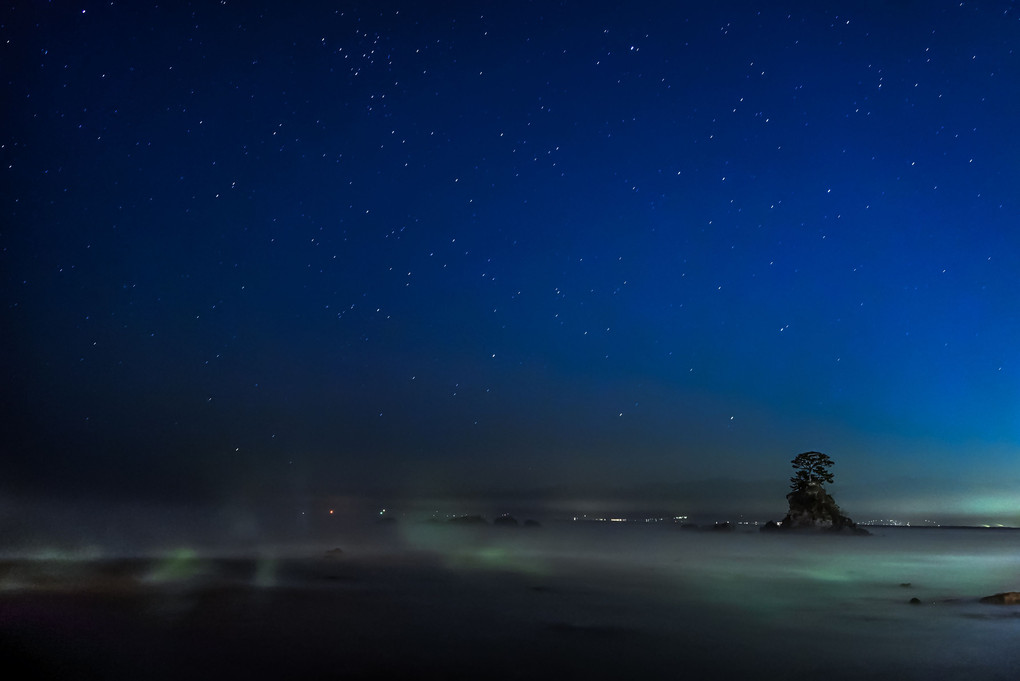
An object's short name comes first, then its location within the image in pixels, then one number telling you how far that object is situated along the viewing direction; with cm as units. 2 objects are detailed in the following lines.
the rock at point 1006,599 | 2600
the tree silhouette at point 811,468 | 8650
